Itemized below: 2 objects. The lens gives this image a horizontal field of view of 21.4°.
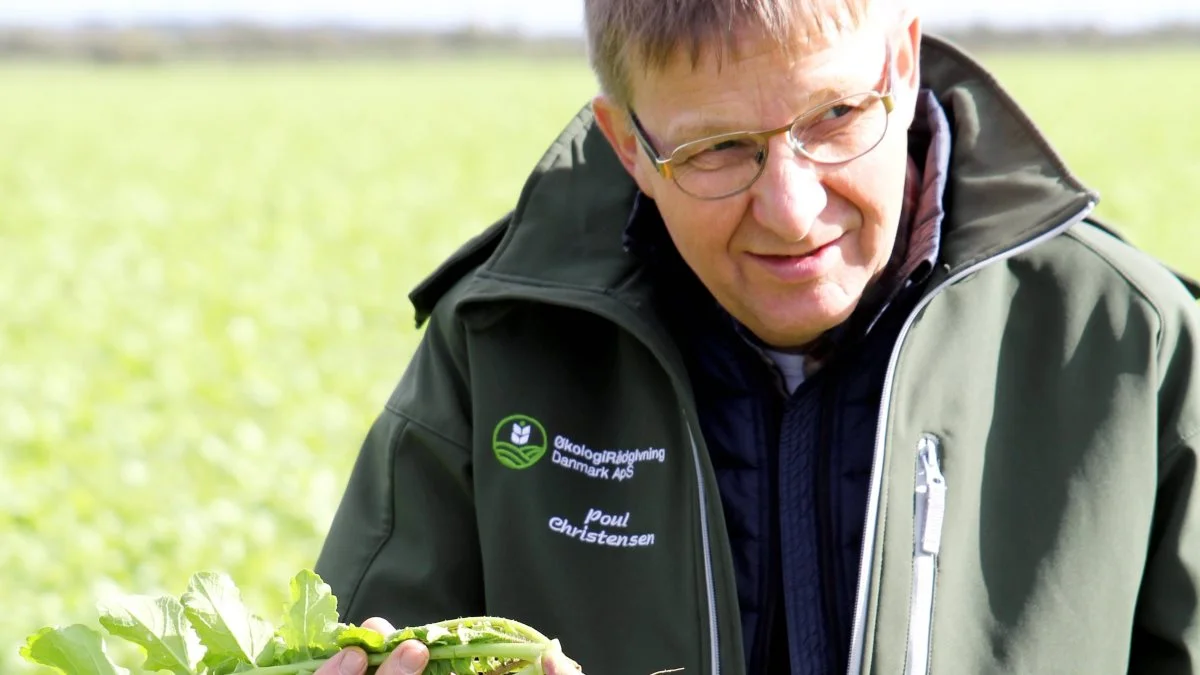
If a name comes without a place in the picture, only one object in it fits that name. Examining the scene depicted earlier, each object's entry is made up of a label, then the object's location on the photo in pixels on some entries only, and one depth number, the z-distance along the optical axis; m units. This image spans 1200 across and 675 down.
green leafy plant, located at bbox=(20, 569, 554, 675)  1.61
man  1.72
